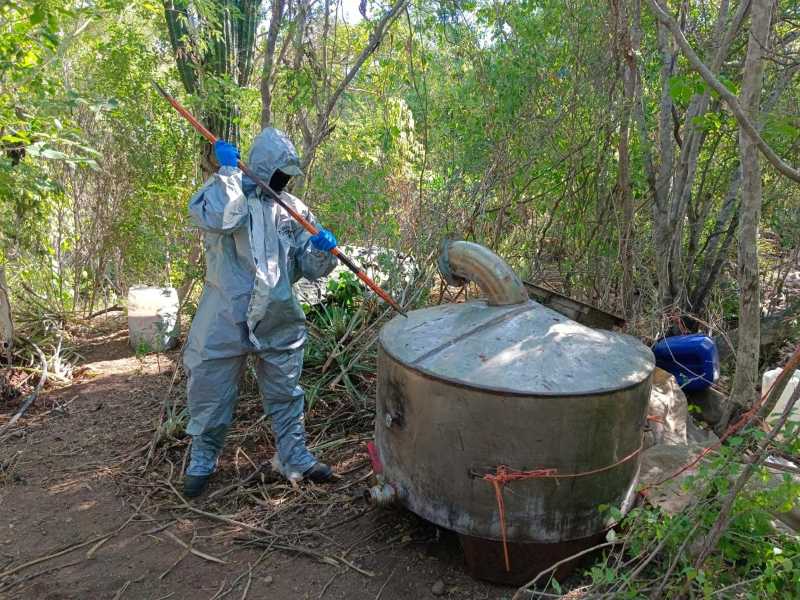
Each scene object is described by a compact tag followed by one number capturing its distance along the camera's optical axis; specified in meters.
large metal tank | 2.27
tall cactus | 5.22
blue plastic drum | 3.75
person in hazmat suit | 2.91
